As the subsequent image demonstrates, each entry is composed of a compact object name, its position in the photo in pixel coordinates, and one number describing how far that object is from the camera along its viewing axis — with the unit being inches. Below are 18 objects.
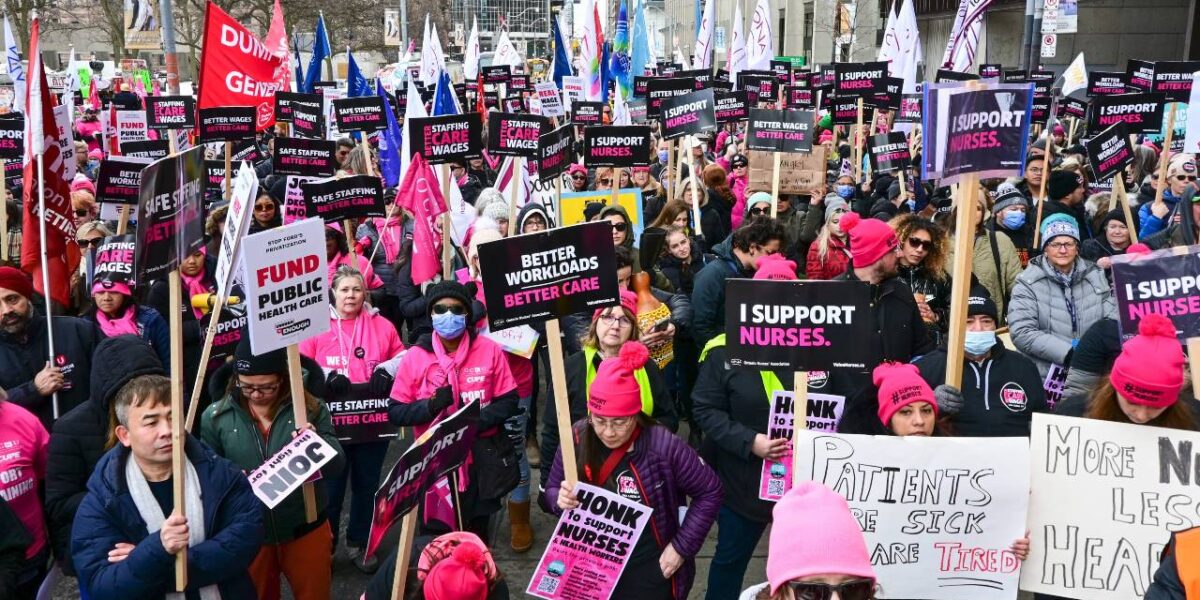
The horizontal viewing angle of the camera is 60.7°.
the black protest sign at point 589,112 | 570.6
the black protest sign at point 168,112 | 480.1
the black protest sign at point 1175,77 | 469.4
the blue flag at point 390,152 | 487.8
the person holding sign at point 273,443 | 176.9
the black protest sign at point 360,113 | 490.0
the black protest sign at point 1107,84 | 550.6
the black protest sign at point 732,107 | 519.8
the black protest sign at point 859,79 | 537.6
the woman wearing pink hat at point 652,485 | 163.5
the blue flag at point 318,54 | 712.4
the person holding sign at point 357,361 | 228.7
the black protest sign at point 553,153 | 366.3
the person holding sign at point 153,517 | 134.9
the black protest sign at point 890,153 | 425.7
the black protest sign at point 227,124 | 415.8
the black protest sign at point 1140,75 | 510.0
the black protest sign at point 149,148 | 439.8
